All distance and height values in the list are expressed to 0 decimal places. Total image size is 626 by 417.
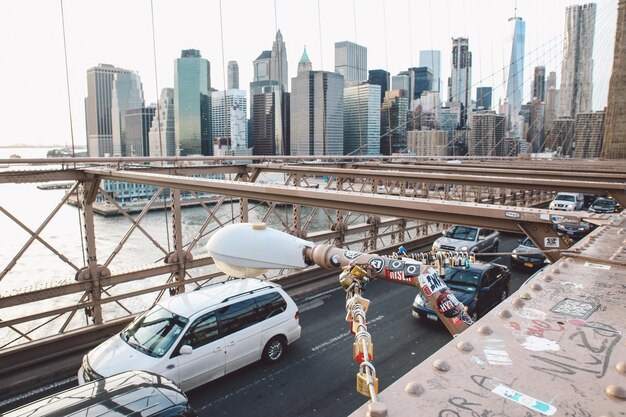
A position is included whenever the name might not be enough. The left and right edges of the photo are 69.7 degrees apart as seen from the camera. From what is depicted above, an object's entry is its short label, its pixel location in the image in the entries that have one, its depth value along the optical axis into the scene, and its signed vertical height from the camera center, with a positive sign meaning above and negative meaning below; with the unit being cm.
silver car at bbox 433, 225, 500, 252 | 1623 -334
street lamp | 274 -68
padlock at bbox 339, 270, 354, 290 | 262 -74
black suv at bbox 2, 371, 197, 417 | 523 -300
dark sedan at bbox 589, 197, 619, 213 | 2490 -326
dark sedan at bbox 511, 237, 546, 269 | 1534 -382
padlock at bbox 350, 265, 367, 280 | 263 -71
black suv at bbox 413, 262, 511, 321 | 1059 -340
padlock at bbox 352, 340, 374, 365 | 178 -79
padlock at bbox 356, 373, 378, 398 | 155 -81
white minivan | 708 -312
